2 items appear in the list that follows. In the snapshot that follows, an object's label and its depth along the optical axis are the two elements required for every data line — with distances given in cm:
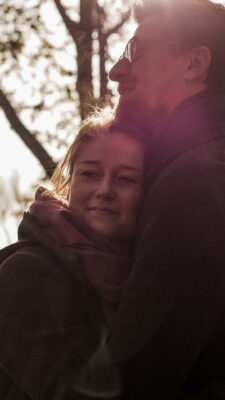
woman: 271
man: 256
